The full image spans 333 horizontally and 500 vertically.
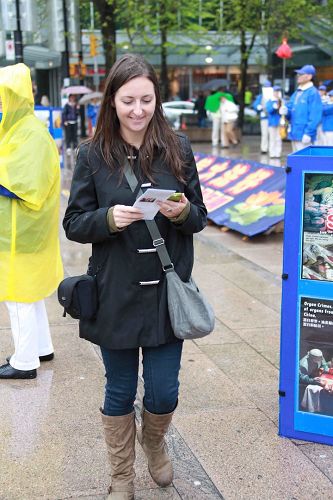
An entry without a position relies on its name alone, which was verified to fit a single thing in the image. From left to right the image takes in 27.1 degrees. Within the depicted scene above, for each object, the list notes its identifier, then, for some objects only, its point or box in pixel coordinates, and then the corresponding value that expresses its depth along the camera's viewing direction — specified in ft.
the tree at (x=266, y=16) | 83.51
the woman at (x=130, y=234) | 8.97
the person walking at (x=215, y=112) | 74.38
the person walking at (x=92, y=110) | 76.23
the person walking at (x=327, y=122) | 45.32
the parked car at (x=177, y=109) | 96.57
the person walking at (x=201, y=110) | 94.99
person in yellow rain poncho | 13.12
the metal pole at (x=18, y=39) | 42.42
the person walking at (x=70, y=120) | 64.59
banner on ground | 29.19
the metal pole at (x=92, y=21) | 85.65
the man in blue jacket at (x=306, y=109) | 39.52
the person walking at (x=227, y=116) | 72.90
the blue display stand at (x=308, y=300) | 10.81
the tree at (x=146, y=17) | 69.31
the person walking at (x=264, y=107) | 61.16
